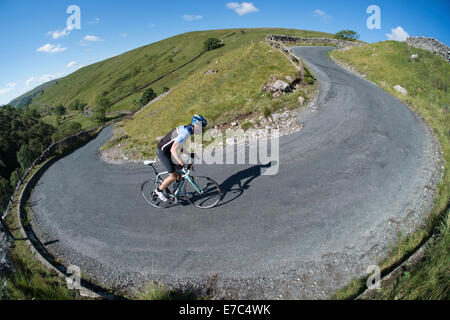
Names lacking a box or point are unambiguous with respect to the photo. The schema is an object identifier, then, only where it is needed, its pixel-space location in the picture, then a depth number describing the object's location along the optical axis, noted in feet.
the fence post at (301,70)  53.35
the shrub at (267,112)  41.50
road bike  23.38
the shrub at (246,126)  40.29
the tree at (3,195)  31.94
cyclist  20.11
